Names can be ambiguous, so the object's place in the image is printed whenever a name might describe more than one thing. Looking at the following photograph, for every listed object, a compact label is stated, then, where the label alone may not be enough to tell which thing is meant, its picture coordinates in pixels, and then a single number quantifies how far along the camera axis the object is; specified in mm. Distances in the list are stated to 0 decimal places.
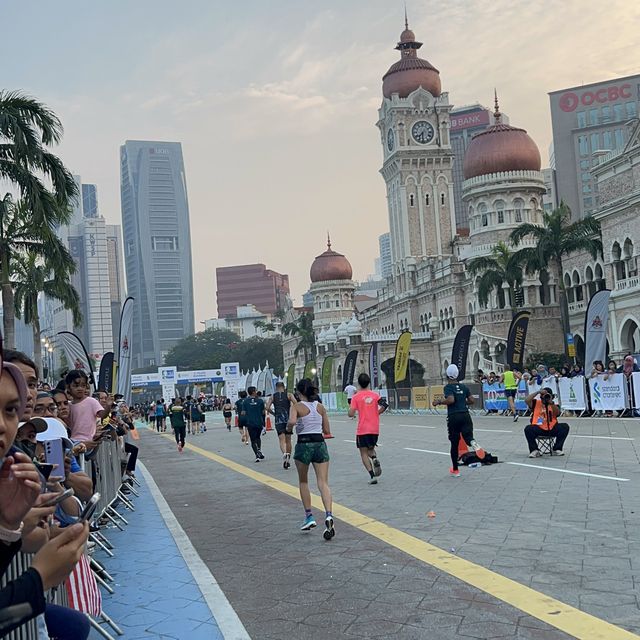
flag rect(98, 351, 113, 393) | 21922
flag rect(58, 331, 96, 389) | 21297
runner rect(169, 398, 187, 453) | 24281
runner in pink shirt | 12328
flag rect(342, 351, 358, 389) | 47094
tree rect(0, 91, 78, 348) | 17875
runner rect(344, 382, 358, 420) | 43281
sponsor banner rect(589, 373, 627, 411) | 23391
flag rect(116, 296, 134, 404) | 20312
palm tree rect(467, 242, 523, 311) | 48906
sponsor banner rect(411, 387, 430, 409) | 38719
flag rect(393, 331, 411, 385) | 39688
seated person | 14062
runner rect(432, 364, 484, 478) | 12453
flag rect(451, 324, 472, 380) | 34188
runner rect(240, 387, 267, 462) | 18375
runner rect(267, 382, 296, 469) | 18591
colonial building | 60031
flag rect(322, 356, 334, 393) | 50938
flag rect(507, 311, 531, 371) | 33875
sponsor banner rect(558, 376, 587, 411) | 25422
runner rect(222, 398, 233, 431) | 36875
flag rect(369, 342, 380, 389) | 43719
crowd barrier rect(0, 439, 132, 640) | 3188
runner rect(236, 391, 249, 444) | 21884
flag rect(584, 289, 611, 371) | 25531
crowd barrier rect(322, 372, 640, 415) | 23281
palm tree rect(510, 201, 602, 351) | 43650
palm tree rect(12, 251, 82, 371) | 30031
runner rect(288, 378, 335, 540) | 8688
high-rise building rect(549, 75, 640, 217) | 115438
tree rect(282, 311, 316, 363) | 89062
